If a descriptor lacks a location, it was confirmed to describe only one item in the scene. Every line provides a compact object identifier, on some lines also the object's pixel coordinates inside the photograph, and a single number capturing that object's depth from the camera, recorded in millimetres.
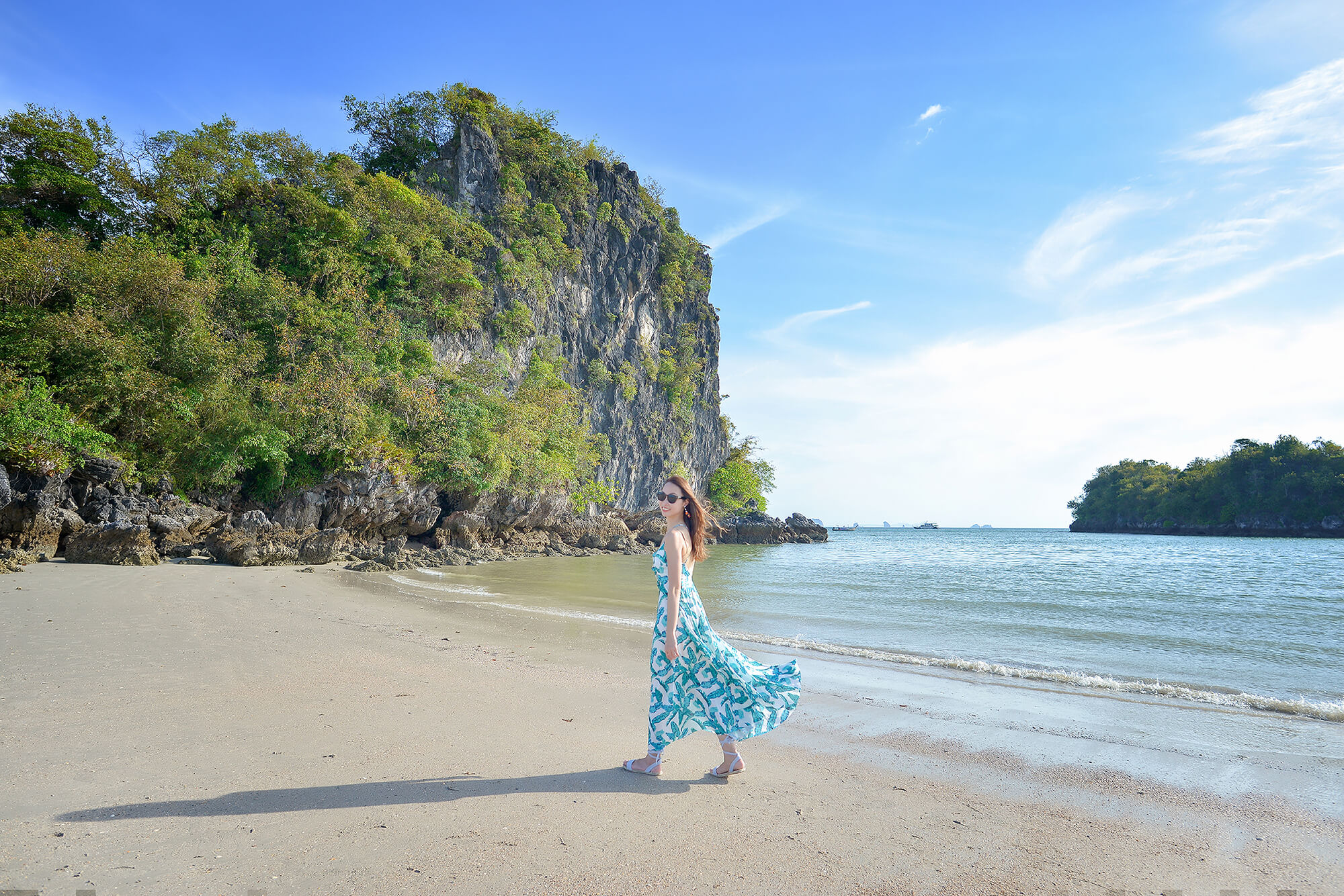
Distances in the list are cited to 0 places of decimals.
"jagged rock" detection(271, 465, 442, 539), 20281
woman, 3902
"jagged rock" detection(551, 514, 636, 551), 34812
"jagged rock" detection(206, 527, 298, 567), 15211
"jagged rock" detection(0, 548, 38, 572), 11211
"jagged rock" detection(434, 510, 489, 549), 26078
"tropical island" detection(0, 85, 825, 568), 15688
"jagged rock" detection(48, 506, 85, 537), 13742
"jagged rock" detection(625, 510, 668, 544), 44844
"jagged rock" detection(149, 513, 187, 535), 15898
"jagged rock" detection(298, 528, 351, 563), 17250
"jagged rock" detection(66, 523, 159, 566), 13234
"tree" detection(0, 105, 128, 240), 19812
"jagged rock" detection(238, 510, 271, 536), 18359
